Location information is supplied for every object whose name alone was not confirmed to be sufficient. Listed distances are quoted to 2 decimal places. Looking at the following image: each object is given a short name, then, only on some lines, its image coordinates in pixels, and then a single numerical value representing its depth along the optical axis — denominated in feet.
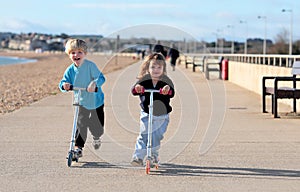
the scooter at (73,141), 26.21
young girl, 26.30
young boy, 26.91
